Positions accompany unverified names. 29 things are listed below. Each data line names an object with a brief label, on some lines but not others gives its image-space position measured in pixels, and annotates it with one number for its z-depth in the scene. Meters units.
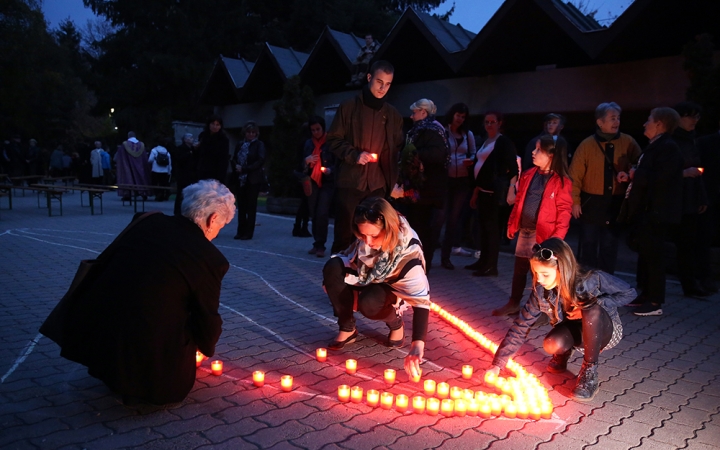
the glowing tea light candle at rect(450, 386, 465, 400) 3.71
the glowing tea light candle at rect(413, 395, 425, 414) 3.55
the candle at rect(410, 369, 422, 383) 3.90
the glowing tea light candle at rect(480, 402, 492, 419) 3.53
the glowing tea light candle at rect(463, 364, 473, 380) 4.11
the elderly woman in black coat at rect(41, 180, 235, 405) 3.21
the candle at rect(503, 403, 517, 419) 3.57
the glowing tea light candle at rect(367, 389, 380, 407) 3.59
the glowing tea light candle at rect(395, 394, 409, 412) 3.56
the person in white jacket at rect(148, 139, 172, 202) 18.05
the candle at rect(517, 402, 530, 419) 3.56
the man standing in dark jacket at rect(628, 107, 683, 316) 5.83
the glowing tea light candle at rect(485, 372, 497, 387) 4.02
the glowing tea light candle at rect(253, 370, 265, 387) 3.87
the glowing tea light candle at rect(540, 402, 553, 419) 3.55
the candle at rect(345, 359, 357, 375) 4.15
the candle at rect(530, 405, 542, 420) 3.52
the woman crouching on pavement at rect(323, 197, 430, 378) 4.04
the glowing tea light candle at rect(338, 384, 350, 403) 3.67
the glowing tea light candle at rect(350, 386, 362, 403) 3.67
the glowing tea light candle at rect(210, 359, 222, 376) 4.04
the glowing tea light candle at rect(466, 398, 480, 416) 3.60
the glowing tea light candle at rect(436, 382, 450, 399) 3.76
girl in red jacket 5.39
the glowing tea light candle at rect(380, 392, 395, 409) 3.59
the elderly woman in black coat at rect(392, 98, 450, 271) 6.69
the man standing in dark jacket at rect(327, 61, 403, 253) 5.54
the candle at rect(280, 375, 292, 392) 3.79
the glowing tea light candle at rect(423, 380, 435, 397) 3.78
